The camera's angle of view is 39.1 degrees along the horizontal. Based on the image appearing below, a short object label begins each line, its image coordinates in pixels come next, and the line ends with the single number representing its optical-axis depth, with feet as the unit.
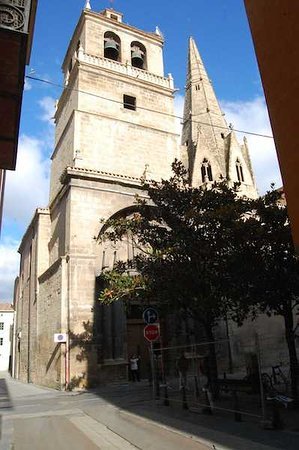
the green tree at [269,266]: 33.37
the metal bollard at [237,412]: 27.21
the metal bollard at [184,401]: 33.65
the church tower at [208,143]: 128.67
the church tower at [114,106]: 79.15
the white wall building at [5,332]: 203.50
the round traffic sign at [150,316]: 41.32
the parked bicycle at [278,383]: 30.63
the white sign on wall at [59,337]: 59.21
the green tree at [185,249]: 36.04
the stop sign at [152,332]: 40.30
